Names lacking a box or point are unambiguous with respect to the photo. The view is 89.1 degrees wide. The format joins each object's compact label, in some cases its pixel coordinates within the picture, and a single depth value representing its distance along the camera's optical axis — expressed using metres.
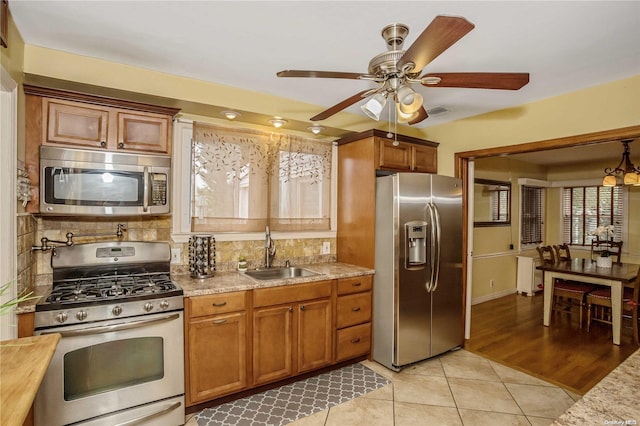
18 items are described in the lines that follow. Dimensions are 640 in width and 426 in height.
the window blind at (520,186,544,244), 6.20
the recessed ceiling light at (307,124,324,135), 3.24
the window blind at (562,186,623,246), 5.99
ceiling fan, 1.53
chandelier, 4.50
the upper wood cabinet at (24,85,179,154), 2.12
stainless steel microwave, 2.13
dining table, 3.76
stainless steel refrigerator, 2.99
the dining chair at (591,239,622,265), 5.54
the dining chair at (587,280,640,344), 3.74
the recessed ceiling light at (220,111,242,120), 2.81
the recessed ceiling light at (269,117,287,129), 2.99
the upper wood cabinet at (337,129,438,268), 3.22
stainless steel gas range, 1.90
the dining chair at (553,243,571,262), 5.08
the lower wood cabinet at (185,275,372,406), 2.34
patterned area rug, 2.31
